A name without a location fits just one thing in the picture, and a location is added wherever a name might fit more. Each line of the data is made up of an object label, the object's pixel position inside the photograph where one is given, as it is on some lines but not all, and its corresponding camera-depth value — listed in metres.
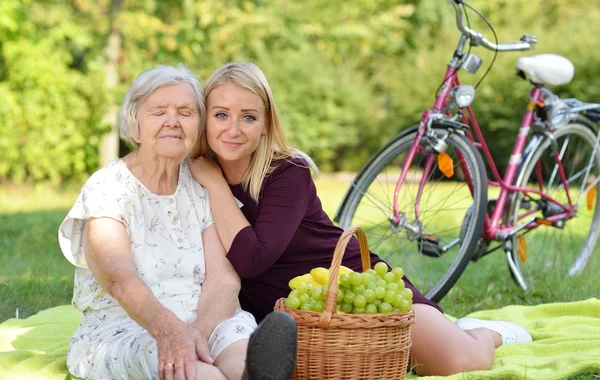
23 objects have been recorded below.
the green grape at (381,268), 2.91
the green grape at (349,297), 2.78
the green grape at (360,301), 2.74
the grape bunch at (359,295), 2.77
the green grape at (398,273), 2.90
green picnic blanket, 3.14
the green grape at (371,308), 2.75
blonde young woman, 3.17
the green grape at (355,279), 2.78
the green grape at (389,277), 2.87
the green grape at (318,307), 2.76
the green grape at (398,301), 2.82
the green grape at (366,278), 2.80
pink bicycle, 4.40
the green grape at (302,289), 2.82
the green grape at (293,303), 2.80
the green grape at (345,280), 2.80
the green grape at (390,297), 2.80
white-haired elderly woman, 2.81
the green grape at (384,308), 2.77
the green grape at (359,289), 2.78
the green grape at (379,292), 2.78
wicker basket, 2.70
